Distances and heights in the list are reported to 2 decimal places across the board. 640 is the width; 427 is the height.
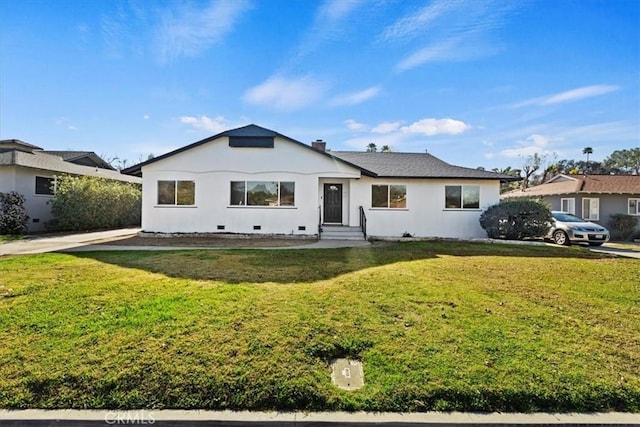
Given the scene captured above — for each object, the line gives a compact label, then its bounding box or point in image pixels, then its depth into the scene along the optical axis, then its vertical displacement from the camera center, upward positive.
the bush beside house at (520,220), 14.84 -0.19
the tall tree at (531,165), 47.00 +7.27
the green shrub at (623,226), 20.23 -0.56
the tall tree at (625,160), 58.71 +10.42
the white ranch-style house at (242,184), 15.11 +1.37
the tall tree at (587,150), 58.47 +11.72
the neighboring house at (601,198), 20.75 +1.23
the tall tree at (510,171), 44.14 +6.93
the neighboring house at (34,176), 16.70 +1.91
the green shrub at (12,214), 15.96 -0.10
